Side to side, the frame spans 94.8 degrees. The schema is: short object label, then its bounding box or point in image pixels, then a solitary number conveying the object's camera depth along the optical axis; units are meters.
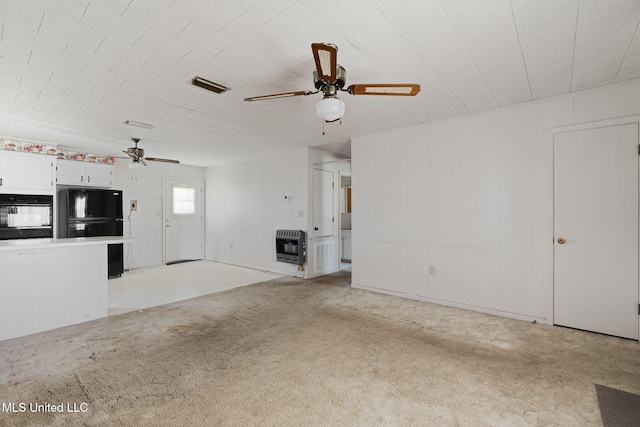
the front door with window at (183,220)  7.39
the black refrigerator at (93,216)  5.53
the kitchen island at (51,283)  3.02
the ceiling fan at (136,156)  4.87
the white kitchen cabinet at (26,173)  4.77
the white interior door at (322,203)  5.89
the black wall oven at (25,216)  4.77
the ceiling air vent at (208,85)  2.80
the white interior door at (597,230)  2.94
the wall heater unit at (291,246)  5.71
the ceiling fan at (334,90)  2.06
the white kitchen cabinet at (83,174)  5.52
